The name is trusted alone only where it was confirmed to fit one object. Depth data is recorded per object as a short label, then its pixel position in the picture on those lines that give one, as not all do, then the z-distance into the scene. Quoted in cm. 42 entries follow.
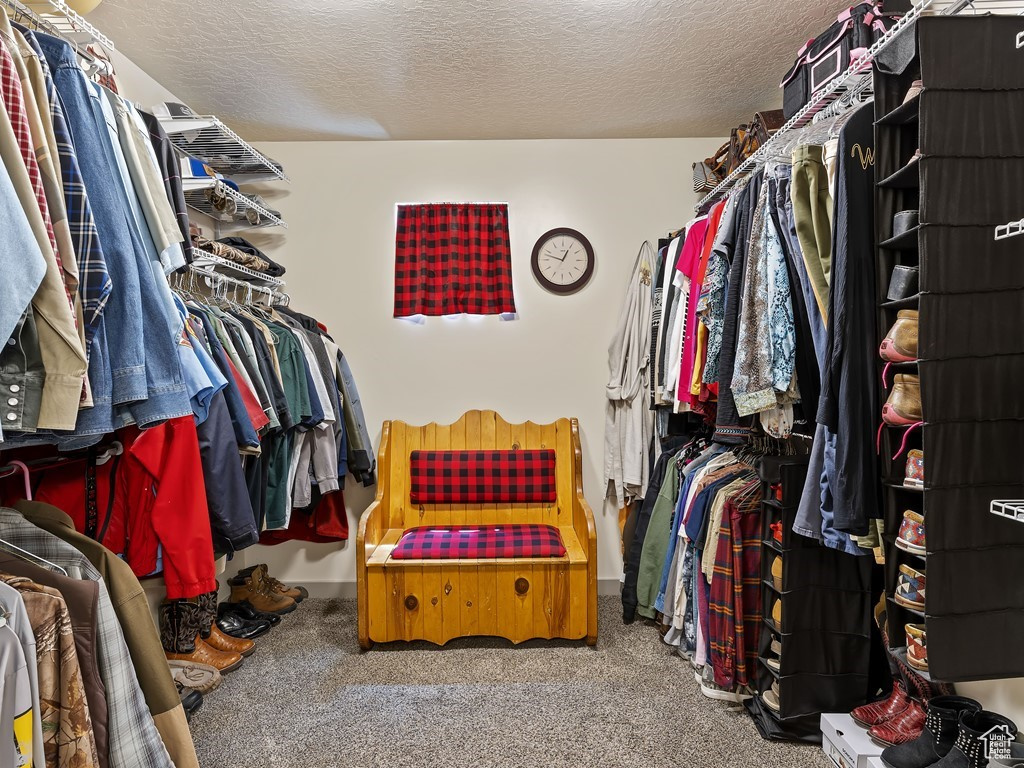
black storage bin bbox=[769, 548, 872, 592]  195
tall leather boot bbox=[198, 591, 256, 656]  264
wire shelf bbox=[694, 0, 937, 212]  146
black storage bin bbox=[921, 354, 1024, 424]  129
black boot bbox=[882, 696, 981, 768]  155
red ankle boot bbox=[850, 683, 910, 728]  181
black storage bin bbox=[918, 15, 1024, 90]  127
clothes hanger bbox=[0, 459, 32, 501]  153
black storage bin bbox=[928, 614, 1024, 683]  130
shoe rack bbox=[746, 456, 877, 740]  195
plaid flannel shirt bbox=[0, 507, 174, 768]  130
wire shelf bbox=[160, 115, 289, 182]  259
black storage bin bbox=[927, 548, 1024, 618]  130
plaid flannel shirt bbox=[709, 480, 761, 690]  222
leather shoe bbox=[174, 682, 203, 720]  221
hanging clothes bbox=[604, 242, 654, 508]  326
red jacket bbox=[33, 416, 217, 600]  179
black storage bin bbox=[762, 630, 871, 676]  197
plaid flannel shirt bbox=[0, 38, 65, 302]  113
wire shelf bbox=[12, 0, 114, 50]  139
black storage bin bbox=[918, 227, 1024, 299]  128
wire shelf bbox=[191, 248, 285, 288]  241
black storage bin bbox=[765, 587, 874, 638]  196
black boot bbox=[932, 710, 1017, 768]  145
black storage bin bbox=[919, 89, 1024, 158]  128
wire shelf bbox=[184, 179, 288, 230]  277
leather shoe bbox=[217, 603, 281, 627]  301
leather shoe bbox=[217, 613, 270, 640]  288
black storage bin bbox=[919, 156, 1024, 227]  128
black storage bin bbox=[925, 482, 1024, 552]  129
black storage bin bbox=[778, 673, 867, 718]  198
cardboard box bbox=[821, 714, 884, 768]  173
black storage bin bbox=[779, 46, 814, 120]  211
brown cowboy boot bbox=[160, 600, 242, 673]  248
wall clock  348
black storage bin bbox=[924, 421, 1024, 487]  129
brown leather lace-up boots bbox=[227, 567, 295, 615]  318
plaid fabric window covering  346
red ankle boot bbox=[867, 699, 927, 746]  172
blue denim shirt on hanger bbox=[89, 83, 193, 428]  131
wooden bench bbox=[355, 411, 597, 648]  271
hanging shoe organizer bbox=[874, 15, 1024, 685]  128
